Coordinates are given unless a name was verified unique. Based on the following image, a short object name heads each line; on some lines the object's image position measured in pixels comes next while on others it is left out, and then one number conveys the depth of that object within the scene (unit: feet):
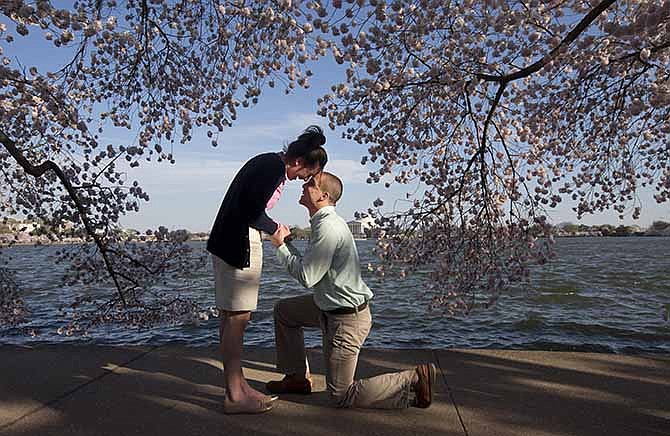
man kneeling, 10.50
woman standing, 10.37
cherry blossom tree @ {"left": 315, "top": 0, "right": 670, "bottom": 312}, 16.60
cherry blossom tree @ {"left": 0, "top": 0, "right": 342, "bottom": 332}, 16.80
